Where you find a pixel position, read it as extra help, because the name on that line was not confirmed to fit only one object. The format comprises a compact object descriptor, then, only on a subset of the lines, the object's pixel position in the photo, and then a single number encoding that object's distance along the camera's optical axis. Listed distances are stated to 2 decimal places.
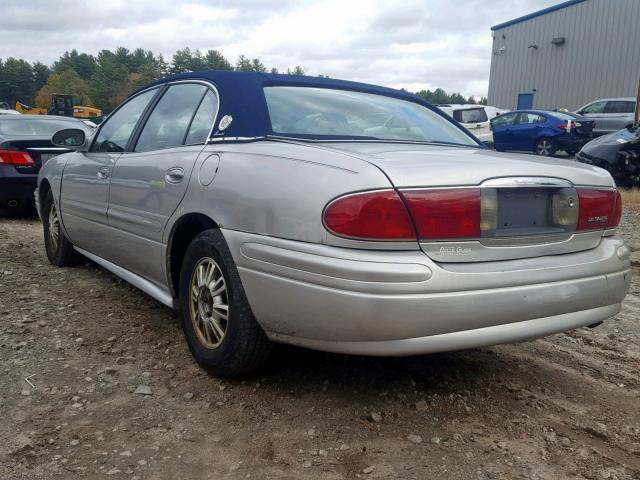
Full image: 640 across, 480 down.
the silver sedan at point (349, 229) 2.37
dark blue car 17.02
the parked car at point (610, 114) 18.85
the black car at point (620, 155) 10.31
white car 18.31
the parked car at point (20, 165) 7.70
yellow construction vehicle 36.03
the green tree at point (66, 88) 83.50
